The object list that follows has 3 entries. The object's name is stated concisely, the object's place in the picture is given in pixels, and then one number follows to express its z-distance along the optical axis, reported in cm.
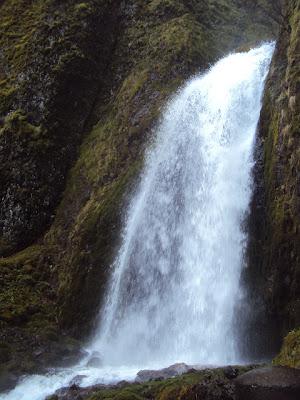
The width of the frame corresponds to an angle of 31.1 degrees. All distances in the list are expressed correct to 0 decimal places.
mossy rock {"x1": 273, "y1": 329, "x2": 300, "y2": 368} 683
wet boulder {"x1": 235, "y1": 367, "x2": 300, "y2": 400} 577
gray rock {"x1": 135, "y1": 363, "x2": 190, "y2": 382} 799
